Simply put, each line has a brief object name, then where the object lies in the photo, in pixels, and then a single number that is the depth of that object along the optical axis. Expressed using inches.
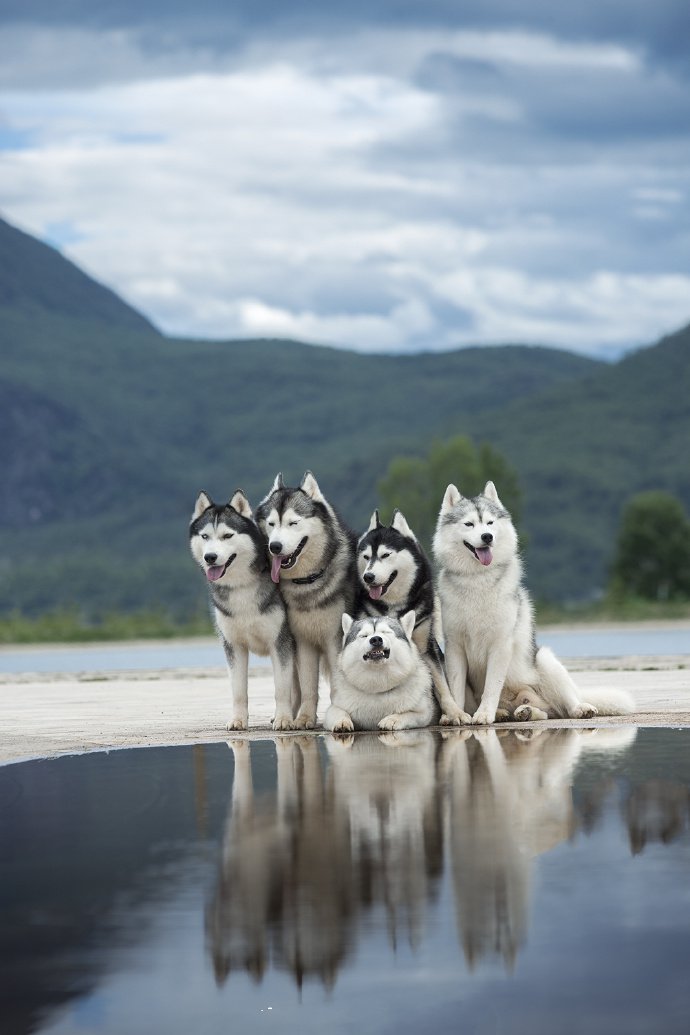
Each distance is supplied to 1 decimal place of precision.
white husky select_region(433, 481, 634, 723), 441.7
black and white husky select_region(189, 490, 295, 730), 442.0
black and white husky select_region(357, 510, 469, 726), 448.1
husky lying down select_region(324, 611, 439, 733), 419.8
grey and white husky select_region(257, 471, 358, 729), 449.4
